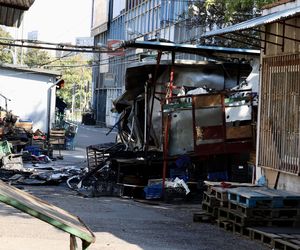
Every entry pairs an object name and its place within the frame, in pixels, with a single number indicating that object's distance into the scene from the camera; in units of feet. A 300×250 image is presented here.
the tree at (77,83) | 300.61
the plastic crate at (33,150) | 87.16
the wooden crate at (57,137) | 108.17
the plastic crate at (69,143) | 109.91
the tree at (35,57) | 274.57
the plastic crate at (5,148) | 71.61
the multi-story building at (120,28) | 140.77
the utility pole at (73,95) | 296.92
